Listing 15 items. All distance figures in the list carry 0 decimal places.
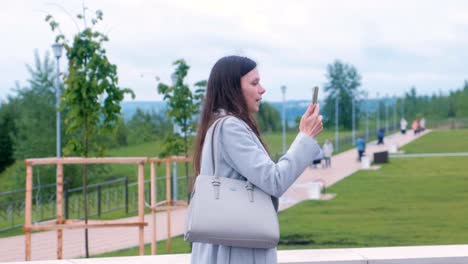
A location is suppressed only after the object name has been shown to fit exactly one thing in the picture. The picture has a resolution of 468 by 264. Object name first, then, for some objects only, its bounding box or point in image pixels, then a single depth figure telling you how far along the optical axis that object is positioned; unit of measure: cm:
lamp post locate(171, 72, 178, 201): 1766
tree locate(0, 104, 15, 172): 5125
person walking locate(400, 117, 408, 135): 10106
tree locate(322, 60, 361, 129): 15102
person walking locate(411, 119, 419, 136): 9996
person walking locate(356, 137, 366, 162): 5314
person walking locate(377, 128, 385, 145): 7656
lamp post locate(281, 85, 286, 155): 6034
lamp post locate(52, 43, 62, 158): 2152
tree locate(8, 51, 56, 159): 3734
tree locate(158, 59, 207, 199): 1733
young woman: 399
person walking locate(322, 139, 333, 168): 4903
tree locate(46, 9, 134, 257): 1279
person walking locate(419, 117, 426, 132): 10356
